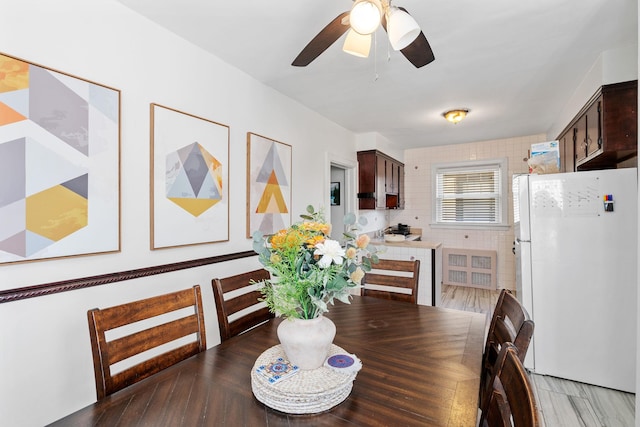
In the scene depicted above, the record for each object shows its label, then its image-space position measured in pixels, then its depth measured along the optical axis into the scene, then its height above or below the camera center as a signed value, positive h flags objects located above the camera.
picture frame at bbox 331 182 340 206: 4.68 +0.36
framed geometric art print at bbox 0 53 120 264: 1.37 +0.27
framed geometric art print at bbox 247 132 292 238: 2.65 +0.31
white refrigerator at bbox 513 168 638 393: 2.30 -0.43
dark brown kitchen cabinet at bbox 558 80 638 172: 2.24 +0.70
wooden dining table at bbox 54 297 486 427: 0.89 -0.57
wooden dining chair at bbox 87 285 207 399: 1.09 -0.47
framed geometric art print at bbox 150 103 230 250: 1.95 +0.27
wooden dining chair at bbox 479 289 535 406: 1.04 -0.44
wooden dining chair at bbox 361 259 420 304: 2.16 -0.45
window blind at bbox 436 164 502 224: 5.31 +0.40
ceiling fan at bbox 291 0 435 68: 1.29 +0.86
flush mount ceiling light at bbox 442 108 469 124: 3.50 +1.18
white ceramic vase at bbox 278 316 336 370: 1.04 -0.41
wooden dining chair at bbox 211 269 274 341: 1.57 -0.46
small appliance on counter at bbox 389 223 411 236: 5.56 -0.21
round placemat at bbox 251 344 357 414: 0.92 -0.52
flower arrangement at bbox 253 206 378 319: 1.01 -0.17
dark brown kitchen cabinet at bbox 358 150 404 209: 4.47 +0.57
